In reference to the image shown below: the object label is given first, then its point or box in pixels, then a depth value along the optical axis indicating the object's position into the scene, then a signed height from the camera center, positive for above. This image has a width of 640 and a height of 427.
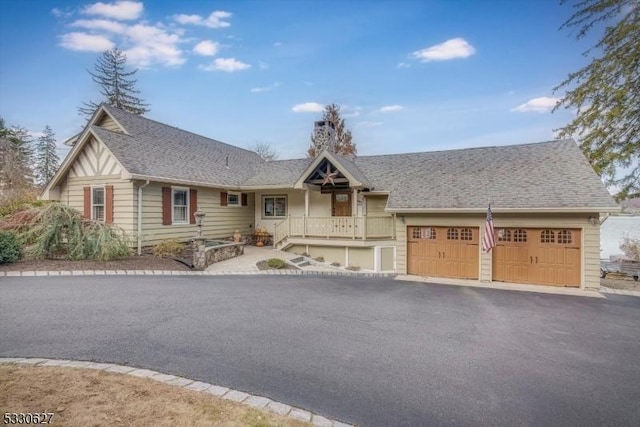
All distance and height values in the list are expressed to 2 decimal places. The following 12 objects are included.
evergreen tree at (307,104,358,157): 35.31 +8.24
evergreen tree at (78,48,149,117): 35.00 +13.95
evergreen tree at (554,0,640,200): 13.38 +5.43
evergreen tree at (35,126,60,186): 38.75 +6.68
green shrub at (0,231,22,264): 10.33 -1.16
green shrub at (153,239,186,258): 12.97 -1.50
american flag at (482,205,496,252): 11.01 -0.82
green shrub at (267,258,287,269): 13.04 -2.06
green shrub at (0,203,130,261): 11.27 -0.82
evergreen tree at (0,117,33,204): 21.36 +3.17
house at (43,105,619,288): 11.22 +0.47
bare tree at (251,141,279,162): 42.56 +7.80
